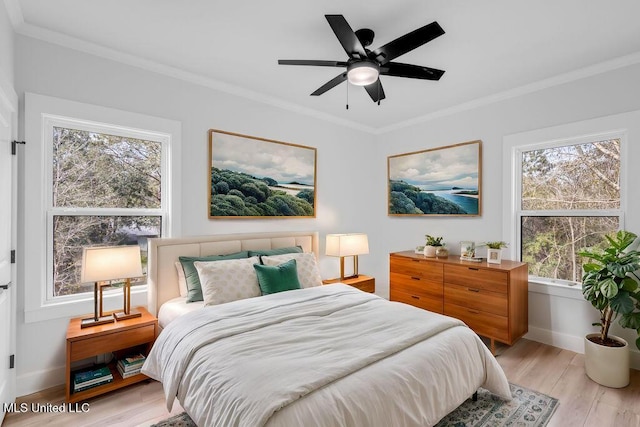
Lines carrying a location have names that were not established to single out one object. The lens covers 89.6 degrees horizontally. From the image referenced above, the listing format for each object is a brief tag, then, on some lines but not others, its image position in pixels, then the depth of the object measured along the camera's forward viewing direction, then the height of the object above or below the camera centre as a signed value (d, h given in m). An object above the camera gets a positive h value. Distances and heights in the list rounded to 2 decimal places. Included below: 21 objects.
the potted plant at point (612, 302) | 2.44 -0.69
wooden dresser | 2.99 -0.80
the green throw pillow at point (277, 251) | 3.25 -0.39
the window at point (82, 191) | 2.36 +0.19
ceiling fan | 1.80 +1.01
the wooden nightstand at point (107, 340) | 2.22 -0.93
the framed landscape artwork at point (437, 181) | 3.81 +0.42
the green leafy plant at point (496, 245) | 3.31 -0.33
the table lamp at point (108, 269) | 2.36 -0.42
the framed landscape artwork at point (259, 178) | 3.30 +0.40
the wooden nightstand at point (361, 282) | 3.77 -0.81
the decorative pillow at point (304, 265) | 3.09 -0.52
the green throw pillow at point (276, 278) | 2.77 -0.57
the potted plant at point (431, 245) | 3.78 -0.38
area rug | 2.06 -1.34
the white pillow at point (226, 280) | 2.58 -0.56
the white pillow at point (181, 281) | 2.88 -0.60
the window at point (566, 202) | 2.97 +0.11
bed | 1.37 -0.76
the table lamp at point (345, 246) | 3.83 -0.39
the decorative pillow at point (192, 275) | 2.69 -0.54
